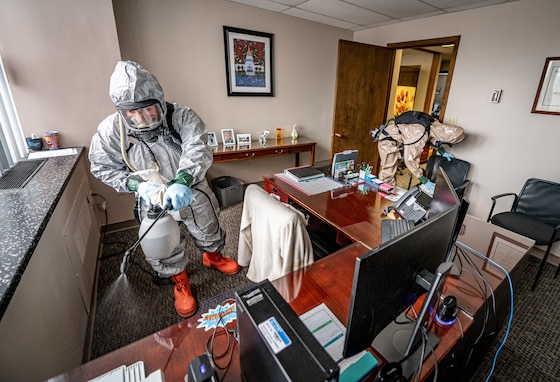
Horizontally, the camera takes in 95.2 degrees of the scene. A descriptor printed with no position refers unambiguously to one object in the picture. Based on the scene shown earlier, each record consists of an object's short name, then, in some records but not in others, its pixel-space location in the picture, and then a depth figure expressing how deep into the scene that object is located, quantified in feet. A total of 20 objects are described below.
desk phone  4.57
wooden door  11.30
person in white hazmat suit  4.29
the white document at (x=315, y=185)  6.41
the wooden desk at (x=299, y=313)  2.44
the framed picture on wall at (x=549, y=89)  7.73
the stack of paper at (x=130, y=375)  2.19
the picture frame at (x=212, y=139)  10.40
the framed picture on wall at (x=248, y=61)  10.17
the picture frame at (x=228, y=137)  10.70
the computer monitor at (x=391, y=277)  1.85
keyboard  4.25
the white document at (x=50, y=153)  6.45
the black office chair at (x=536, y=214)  6.61
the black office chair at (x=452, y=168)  9.71
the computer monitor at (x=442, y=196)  2.86
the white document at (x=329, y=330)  2.48
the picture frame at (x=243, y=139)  10.86
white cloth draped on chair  4.24
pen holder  7.04
